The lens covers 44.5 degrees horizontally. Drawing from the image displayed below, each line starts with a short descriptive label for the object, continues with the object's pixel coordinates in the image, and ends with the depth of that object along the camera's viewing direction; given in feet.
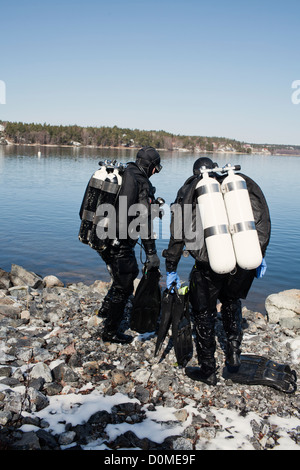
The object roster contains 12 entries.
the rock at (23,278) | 28.25
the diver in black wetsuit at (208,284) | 13.44
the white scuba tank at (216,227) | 12.25
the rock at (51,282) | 29.52
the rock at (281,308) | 23.04
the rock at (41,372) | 13.26
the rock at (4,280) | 26.85
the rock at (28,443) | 9.60
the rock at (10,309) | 19.12
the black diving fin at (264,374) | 13.85
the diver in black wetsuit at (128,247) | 15.67
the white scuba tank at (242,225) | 12.34
